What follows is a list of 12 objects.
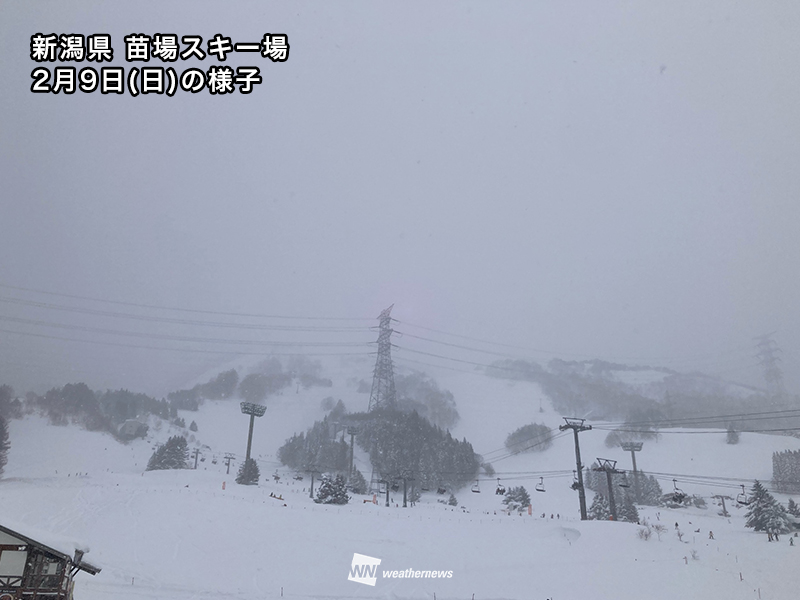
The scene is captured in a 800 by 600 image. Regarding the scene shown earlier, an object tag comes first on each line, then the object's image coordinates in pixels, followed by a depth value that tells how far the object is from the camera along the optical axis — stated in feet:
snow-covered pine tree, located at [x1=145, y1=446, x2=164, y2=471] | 262.88
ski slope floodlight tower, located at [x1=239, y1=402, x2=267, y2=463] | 256.56
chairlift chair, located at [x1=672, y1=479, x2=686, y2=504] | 138.82
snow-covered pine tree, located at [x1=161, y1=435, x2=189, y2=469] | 262.06
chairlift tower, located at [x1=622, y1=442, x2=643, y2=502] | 252.01
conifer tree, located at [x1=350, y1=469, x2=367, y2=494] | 247.33
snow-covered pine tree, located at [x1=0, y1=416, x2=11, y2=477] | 232.32
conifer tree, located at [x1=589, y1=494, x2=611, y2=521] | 195.14
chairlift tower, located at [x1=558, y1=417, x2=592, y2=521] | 140.15
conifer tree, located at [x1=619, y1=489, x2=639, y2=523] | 178.15
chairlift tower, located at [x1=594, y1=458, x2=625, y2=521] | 149.95
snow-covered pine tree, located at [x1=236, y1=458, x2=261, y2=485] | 216.33
